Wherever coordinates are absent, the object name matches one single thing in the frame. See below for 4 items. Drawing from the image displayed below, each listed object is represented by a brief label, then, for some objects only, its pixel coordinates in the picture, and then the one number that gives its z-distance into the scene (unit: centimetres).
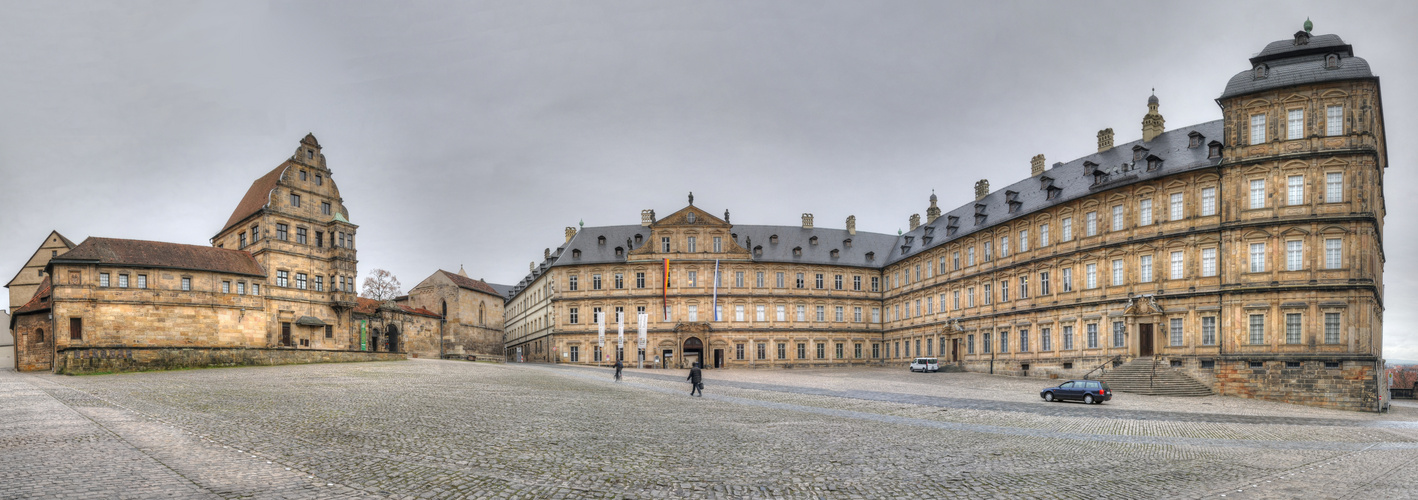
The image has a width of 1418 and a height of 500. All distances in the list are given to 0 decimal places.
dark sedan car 3438
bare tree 9719
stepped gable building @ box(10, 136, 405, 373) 5034
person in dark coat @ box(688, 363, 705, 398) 3318
